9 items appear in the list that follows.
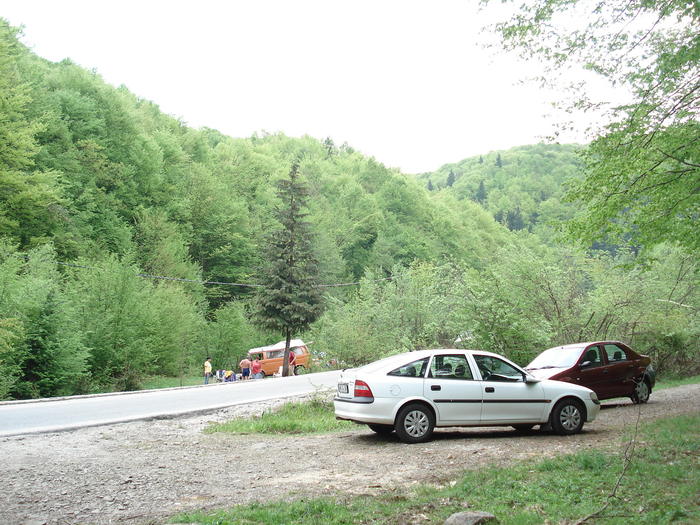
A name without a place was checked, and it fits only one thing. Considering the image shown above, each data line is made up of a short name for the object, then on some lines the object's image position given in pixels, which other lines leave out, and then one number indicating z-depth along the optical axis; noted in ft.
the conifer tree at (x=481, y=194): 494.75
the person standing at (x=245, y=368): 120.98
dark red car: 44.27
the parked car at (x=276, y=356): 139.44
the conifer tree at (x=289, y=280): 131.75
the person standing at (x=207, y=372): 109.19
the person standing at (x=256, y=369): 120.26
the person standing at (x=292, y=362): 133.65
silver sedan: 31.42
